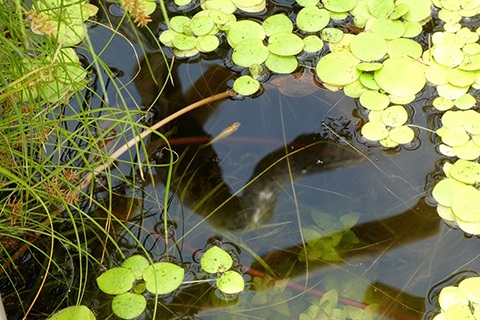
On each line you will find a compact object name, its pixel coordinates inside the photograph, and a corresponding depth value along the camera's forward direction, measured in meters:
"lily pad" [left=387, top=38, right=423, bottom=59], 1.38
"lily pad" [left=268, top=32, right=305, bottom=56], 1.39
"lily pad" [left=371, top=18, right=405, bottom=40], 1.39
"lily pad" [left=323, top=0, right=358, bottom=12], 1.41
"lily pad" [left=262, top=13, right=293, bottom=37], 1.40
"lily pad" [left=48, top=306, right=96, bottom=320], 1.25
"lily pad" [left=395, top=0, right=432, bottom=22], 1.40
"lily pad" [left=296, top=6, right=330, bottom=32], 1.41
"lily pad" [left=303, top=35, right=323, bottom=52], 1.39
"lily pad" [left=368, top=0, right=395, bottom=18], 1.40
